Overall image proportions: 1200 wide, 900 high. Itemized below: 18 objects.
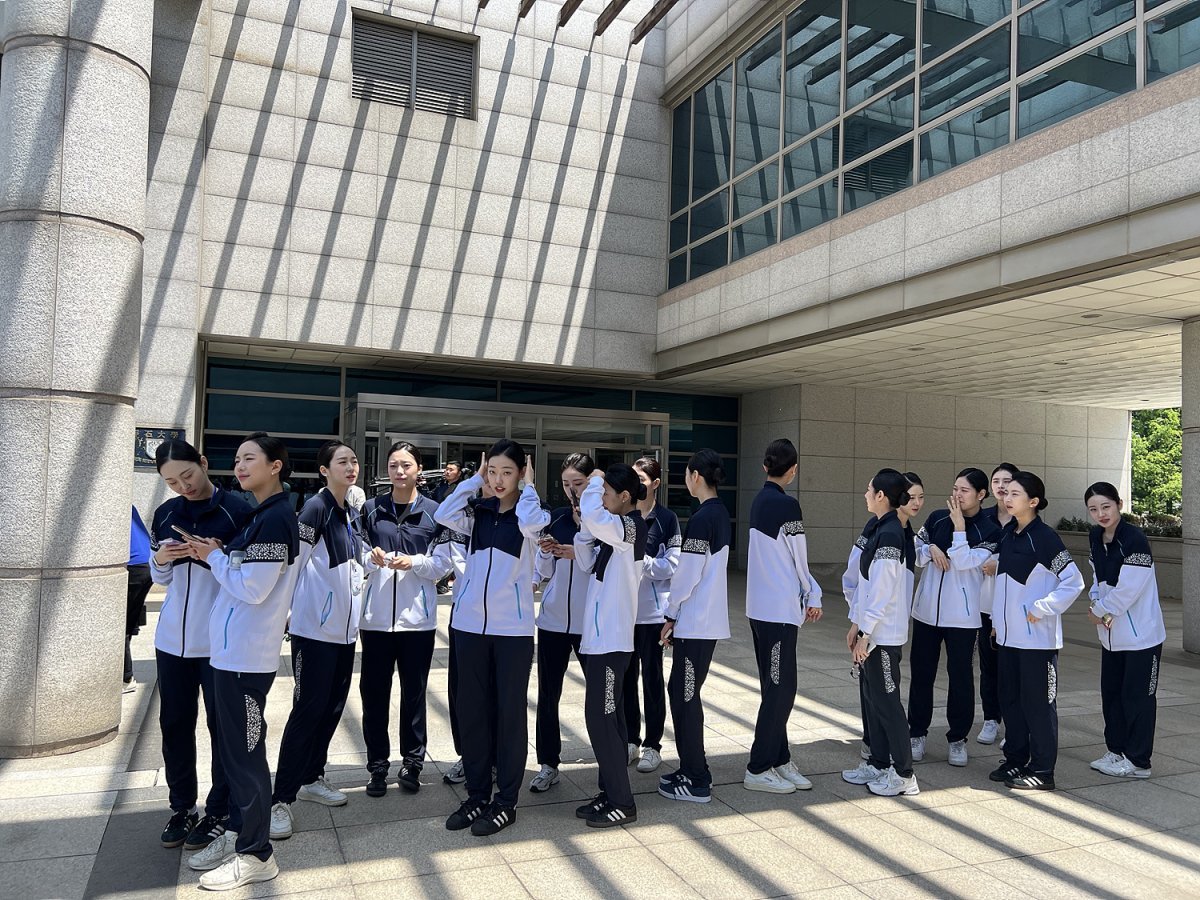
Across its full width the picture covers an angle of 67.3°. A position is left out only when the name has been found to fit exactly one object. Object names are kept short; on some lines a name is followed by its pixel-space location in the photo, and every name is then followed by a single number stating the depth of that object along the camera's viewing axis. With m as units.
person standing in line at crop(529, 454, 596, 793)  5.03
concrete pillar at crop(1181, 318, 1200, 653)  9.84
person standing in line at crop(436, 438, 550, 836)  4.36
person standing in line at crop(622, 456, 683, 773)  5.37
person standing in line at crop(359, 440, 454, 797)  4.77
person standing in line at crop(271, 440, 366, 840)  4.37
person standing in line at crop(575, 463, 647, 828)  4.39
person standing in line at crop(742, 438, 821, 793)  5.06
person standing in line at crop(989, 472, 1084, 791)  5.21
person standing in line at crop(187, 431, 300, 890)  3.71
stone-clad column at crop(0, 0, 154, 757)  5.54
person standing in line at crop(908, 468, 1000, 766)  5.78
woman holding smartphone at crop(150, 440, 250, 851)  4.02
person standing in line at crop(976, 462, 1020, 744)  6.20
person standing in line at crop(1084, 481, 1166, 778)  5.59
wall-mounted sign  12.24
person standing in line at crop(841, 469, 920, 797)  5.00
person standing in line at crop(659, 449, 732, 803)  4.88
